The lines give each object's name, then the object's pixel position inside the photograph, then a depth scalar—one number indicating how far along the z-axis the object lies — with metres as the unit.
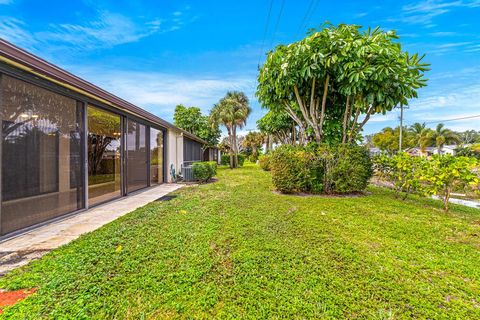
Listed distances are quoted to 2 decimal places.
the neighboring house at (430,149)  40.66
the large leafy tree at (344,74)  5.62
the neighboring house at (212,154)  24.00
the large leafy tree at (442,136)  39.47
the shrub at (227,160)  23.47
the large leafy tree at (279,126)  15.20
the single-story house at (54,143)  3.30
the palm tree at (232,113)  18.53
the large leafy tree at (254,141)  36.42
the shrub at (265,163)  16.52
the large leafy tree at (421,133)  38.69
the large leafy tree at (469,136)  42.24
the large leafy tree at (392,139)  36.84
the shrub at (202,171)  10.12
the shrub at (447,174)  4.50
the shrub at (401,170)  5.66
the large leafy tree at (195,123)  24.75
